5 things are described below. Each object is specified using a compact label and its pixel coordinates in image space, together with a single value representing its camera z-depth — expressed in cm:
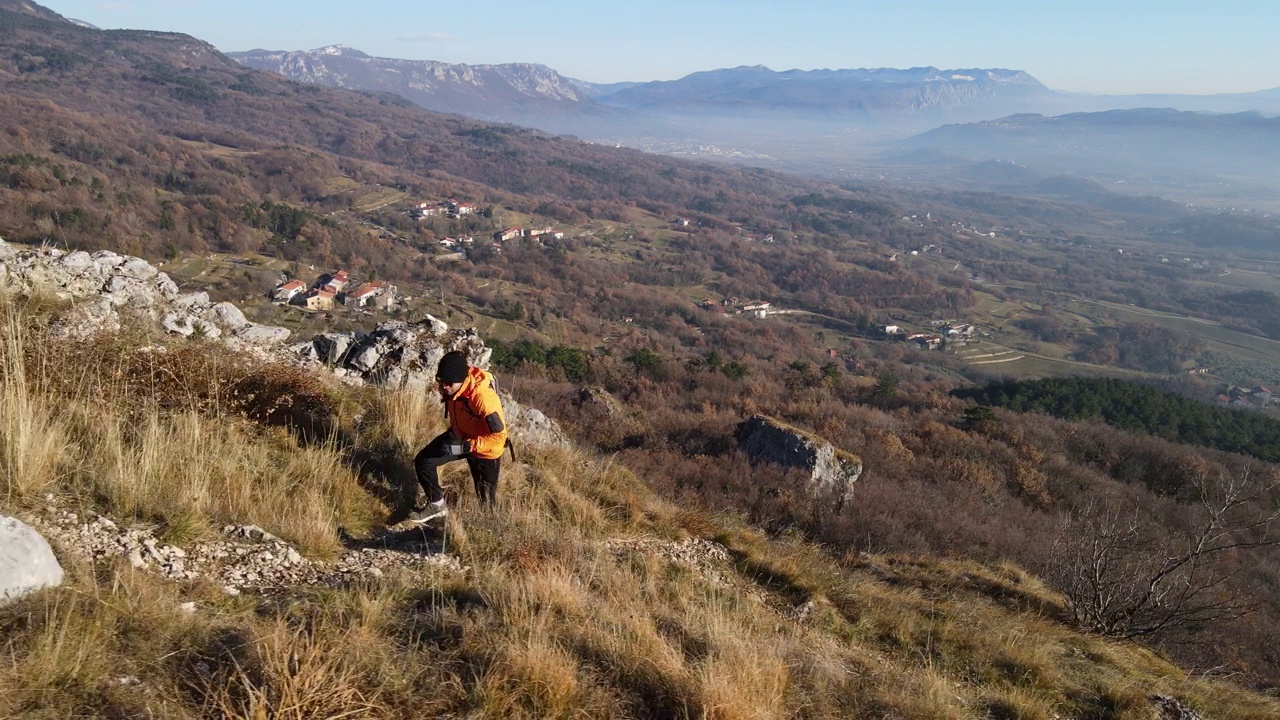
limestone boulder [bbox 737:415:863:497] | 1305
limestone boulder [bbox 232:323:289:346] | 883
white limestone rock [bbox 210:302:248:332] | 930
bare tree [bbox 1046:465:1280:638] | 604
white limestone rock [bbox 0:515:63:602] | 233
